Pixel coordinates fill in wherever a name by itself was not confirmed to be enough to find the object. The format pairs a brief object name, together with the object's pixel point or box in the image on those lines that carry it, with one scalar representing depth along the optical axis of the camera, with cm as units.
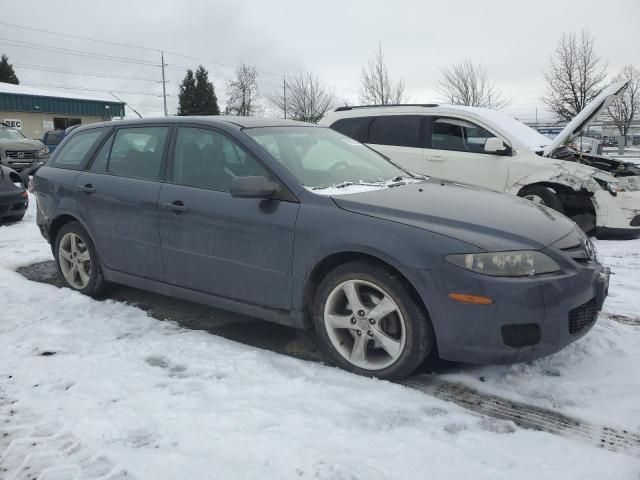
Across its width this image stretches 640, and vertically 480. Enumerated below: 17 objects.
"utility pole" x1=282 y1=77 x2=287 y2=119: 5322
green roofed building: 3662
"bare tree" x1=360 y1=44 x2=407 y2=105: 3403
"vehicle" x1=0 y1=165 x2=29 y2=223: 816
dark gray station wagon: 282
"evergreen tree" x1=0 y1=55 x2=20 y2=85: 5700
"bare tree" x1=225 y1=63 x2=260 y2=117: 5755
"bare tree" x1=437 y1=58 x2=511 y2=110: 3628
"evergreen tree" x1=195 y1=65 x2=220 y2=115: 5456
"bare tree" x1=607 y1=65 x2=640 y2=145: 4109
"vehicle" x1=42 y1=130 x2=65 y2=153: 2664
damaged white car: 664
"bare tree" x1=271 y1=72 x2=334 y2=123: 5050
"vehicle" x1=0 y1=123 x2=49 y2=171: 1700
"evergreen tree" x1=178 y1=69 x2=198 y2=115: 5491
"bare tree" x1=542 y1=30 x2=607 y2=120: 2817
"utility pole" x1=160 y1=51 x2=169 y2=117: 4942
